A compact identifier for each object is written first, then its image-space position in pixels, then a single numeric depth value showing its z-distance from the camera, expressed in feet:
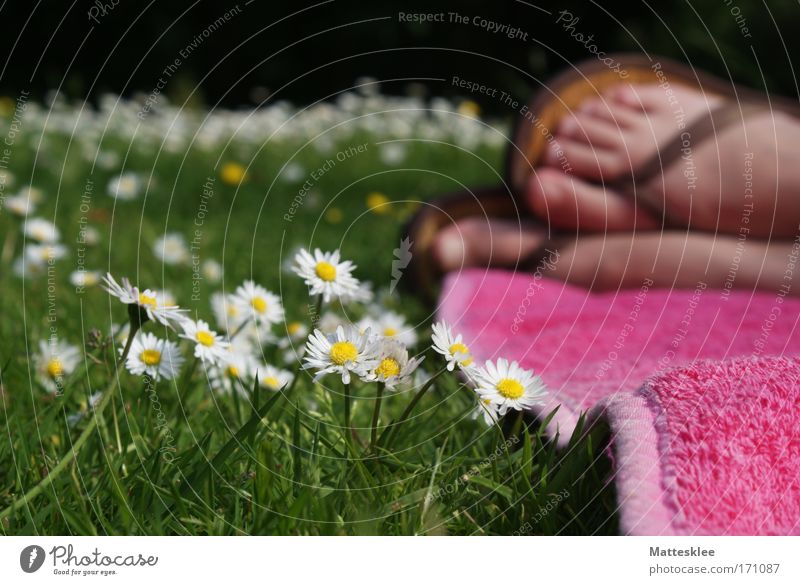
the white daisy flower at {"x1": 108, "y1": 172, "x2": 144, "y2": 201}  2.52
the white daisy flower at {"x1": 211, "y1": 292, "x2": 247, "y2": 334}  1.34
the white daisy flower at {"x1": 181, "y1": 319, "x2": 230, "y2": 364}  1.05
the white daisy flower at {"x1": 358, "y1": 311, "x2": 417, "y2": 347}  1.40
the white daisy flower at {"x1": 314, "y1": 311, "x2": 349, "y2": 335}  1.42
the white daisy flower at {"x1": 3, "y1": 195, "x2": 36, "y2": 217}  2.07
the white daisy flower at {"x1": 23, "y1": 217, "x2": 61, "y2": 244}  1.98
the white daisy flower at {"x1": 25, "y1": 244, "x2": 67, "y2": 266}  1.79
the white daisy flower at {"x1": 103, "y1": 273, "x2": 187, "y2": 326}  1.00
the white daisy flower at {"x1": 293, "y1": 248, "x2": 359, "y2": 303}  1.05
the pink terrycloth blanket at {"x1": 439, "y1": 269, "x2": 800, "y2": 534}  0.97
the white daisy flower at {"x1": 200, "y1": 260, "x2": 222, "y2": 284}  1.90
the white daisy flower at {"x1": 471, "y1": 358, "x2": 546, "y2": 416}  1.00
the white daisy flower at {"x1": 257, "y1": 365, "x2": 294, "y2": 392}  1.25
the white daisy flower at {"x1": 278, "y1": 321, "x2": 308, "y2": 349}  1.37
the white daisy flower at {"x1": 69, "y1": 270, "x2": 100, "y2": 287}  1.65
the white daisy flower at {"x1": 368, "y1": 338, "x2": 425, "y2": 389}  0.94
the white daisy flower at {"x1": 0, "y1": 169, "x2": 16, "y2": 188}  2.59
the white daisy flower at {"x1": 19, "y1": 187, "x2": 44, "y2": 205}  2.34
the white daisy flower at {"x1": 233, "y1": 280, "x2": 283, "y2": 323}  1.17
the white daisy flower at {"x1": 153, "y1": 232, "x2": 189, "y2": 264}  2.00
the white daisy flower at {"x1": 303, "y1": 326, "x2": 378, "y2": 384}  0.95
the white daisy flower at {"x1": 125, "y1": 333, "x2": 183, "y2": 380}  1.08
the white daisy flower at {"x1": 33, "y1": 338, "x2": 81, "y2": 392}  1.27
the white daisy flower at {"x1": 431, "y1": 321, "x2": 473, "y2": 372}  0.96
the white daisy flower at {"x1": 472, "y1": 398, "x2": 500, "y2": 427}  0.99
